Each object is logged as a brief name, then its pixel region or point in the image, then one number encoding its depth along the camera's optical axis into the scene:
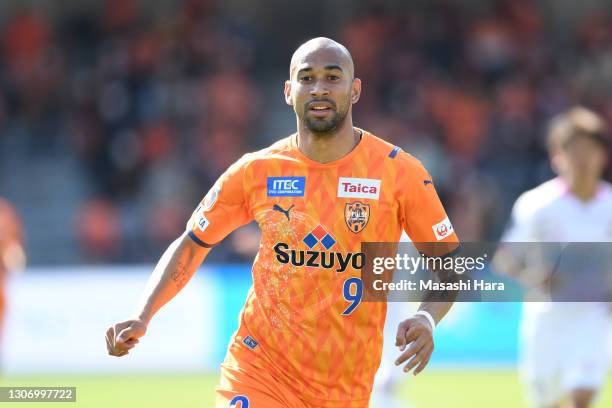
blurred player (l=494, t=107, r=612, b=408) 17.64
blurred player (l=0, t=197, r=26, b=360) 26.47
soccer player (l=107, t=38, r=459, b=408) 11.62
